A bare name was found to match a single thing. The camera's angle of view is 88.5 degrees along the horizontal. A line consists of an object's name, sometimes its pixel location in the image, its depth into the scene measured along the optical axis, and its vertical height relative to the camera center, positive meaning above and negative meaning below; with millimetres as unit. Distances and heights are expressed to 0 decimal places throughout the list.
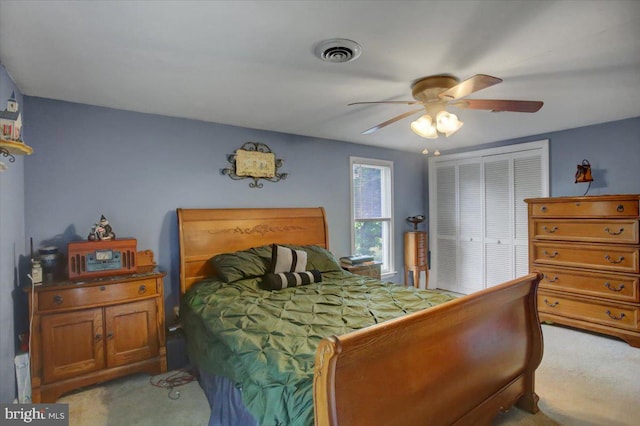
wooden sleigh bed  1226 -743
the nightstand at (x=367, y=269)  4043 -737
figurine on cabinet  2682 -140
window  4734 +25
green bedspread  1424 -688
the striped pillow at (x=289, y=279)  2855 -610
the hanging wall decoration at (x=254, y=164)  3564 +541
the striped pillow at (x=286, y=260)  3096 -465
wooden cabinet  2307 -886
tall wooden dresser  3172 -576
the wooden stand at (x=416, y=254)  4996 -688
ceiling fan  2033 +708
